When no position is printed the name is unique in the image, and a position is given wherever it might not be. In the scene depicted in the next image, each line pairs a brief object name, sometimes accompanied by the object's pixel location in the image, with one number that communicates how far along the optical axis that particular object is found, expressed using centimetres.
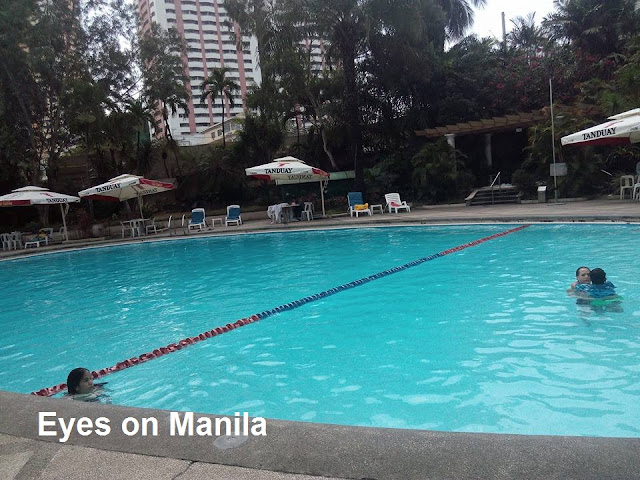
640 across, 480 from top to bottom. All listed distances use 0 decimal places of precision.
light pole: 1627
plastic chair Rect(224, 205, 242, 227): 2073
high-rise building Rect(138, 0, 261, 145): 9894
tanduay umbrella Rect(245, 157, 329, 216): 1840
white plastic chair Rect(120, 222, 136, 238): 2017
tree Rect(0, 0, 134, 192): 1945
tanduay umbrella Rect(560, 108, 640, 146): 1288
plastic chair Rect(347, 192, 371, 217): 1936
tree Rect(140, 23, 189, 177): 2459
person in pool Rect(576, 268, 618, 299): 596
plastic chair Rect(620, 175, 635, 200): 1592
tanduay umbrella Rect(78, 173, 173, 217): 1897
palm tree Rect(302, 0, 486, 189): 2034
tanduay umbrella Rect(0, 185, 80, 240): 1850
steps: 1960
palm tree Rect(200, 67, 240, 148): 2855
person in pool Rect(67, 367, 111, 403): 435
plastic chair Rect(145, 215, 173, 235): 2070
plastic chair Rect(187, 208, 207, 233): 2053
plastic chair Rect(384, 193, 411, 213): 1939
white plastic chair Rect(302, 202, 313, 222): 1983
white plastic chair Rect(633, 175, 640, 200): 1516
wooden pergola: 1847
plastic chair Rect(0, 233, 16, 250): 1962
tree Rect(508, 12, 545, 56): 3316
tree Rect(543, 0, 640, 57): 2034
